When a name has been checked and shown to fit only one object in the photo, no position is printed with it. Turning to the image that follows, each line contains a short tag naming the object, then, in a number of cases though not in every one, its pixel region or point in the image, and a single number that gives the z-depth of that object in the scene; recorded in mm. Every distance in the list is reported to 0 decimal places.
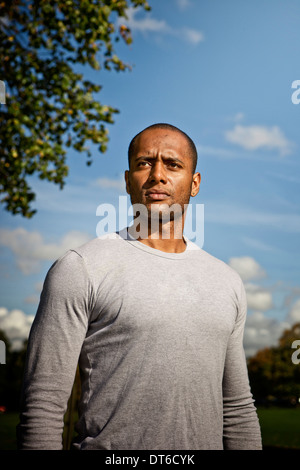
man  2338
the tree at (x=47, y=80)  8953
